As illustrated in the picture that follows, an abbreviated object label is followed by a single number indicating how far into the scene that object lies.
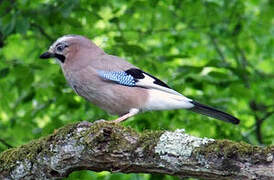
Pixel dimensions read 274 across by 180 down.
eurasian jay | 11.11
